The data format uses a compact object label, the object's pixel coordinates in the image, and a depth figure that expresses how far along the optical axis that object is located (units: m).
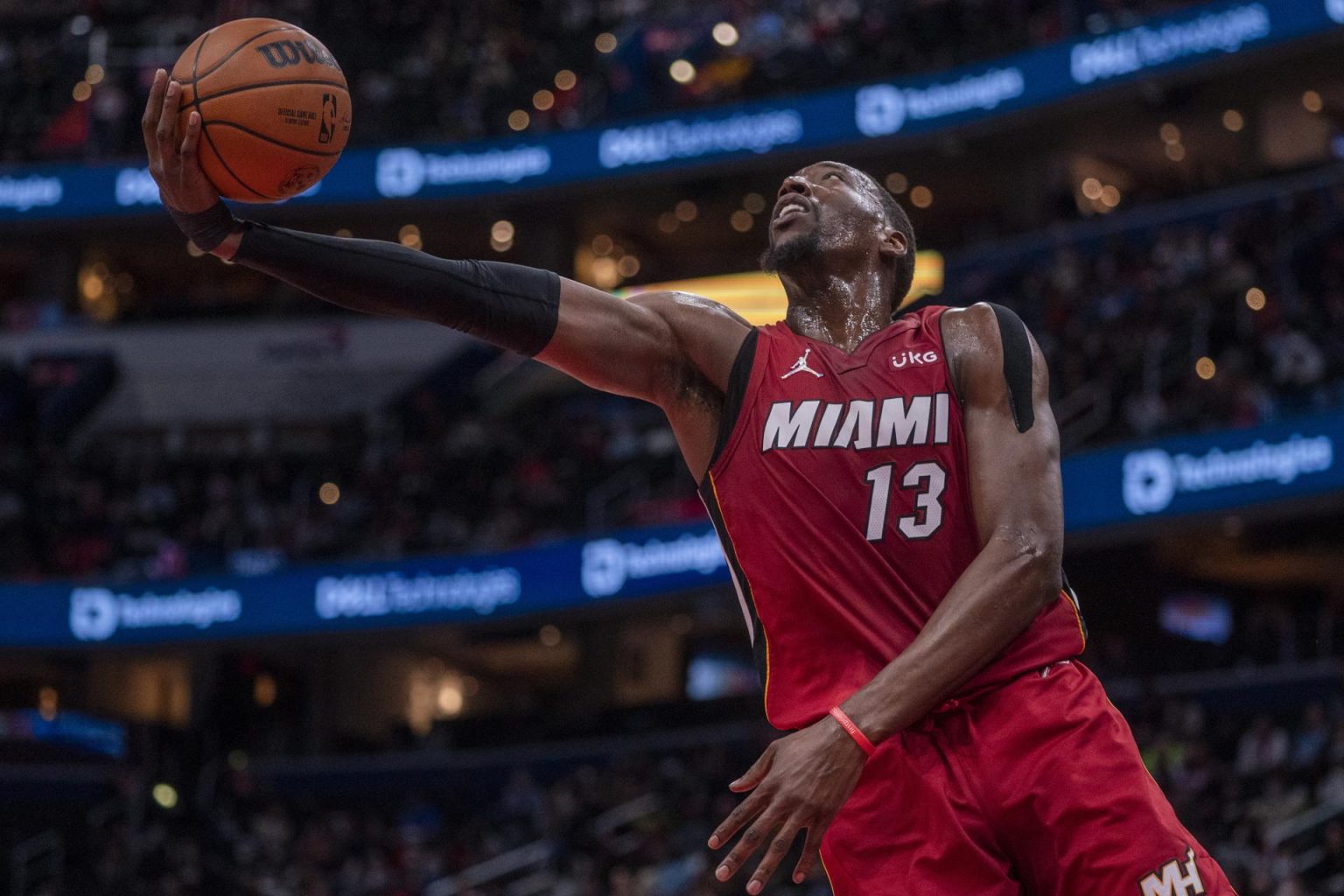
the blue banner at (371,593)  21.16
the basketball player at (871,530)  3.21
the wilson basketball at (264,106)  3.64
